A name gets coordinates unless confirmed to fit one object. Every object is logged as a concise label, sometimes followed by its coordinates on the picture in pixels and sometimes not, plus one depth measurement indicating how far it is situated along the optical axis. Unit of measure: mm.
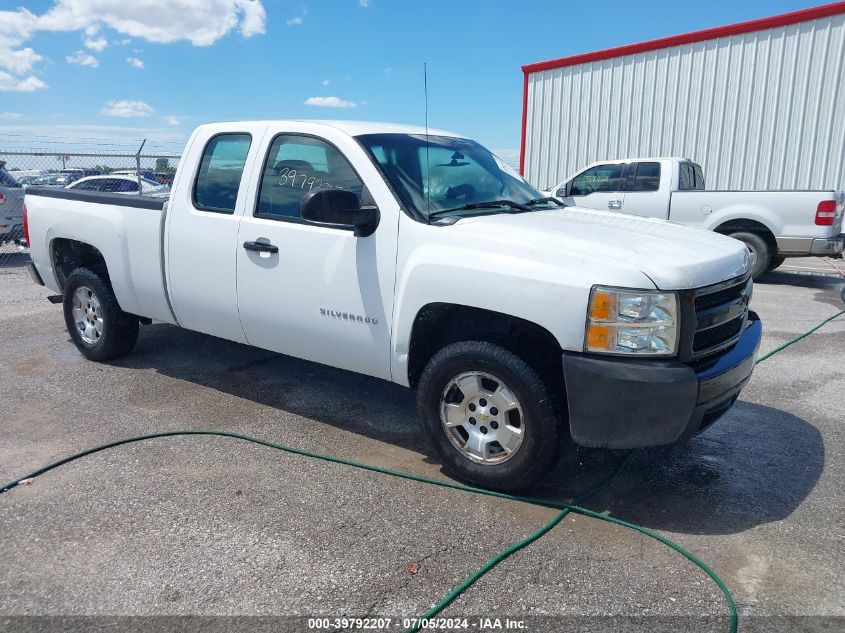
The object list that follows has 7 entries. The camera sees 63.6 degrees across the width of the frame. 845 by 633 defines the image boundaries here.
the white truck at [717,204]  9703
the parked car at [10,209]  11484
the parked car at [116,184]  14383
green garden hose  2729
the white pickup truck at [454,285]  3113
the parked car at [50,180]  18978
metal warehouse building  13109
